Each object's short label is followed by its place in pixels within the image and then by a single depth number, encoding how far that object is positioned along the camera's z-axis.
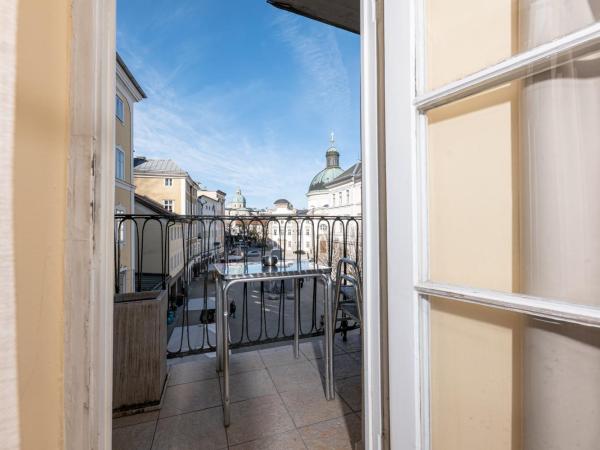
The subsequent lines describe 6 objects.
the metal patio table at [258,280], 1.66
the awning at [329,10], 1.87
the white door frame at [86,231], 0.74
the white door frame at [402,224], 0.74
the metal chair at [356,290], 1.84
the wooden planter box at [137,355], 1.69
